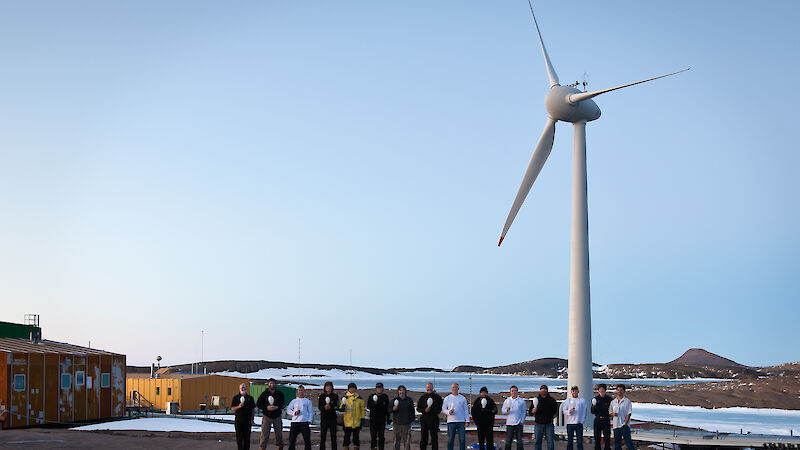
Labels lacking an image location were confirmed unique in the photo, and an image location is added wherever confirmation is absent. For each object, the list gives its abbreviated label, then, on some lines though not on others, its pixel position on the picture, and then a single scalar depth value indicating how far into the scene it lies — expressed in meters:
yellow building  52.59
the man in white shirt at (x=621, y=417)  22.70
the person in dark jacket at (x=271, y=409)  21.98
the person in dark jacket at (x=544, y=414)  22.05
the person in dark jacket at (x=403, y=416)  22.33
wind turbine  37.09
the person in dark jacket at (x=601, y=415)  23.27
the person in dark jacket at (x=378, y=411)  22.69
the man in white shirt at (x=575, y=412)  22.36
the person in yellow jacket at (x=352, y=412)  22.30
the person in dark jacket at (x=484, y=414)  22.11
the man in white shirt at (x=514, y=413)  22.03
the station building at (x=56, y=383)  35.91
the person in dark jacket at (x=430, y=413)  22.09
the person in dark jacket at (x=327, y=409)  21.94
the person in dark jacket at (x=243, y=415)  21.70
